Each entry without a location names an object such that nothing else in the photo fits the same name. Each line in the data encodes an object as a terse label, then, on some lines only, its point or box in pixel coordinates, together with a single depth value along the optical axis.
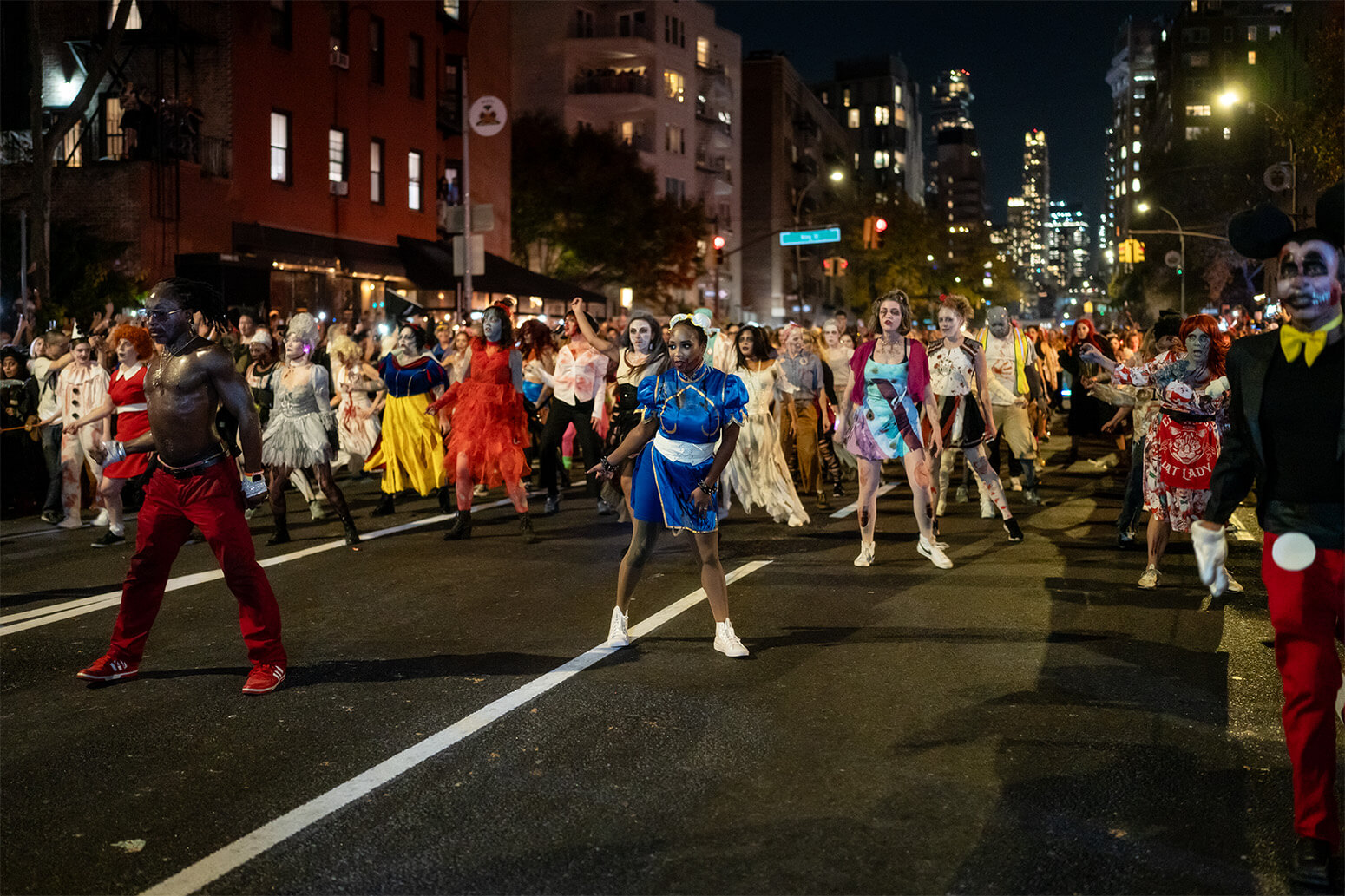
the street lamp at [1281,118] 33.31
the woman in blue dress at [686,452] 7.03
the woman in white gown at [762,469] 12.32
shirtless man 6.48
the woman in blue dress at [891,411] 9.77
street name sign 43.38
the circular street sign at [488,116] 28.45
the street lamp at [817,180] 47.83
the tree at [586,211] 47.91
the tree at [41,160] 21.28
